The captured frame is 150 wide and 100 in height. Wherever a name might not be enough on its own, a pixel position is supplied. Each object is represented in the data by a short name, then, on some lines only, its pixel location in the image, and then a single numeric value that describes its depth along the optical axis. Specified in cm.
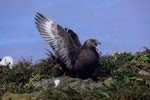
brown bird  1630
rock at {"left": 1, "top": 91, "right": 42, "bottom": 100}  1276
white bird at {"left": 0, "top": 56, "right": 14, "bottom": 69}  1874
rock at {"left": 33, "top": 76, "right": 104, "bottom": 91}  1382
